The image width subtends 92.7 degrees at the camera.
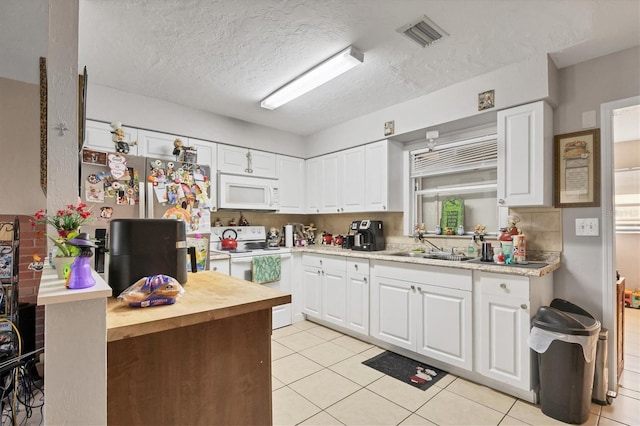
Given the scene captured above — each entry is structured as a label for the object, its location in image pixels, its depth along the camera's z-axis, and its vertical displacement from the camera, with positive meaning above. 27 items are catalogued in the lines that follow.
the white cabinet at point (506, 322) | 2.04 -0.77
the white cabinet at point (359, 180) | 3.32 +0.40
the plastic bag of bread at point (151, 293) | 0.97 -0.26
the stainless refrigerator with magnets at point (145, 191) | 1.67 +0.13
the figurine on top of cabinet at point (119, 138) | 2.20 +0.58
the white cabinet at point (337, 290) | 3.08 -0.85
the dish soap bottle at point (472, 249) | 2.81 -0.33
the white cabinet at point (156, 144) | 2.93 +0.69
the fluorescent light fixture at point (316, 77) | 2.14 +1.10
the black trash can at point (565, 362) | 1.85 -0.92
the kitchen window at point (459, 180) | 2.86 +0.34
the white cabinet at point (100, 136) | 2.65 +0.69
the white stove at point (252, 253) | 3.28 -0.45
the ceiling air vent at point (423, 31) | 1.86 +1.15
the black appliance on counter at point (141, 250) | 1.10 -0.14
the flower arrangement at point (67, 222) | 0.94 -0.03
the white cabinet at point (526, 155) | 2.25 +0.44
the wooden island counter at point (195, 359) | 0.92 -0.51
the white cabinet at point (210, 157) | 3.30 +0.62
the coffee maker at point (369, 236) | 3.39 -0.26
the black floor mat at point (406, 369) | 2.35 -1.29
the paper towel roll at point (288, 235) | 3.97 -0.29
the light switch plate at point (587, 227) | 2.19 -0.10
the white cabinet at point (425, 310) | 2.35 -0.82
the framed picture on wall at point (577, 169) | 2.21 +0.33
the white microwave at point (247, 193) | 3.42 +0.25
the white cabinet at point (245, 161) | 3.49 +0.63
